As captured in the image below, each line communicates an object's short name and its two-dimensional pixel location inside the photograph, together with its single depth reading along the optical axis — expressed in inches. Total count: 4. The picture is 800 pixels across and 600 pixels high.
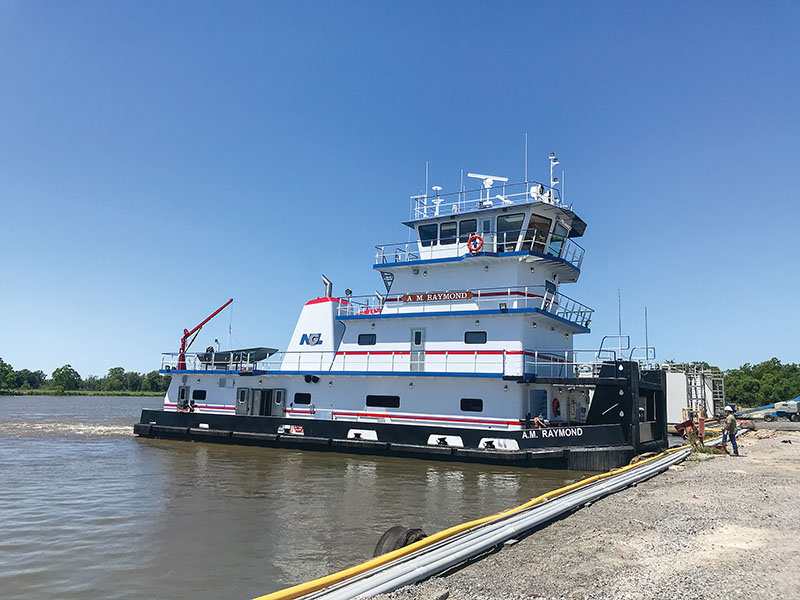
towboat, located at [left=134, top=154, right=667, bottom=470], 642.2
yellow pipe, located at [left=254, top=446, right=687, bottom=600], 202.1
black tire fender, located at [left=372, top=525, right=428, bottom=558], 263.6
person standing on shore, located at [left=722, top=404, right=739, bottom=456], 628.4
